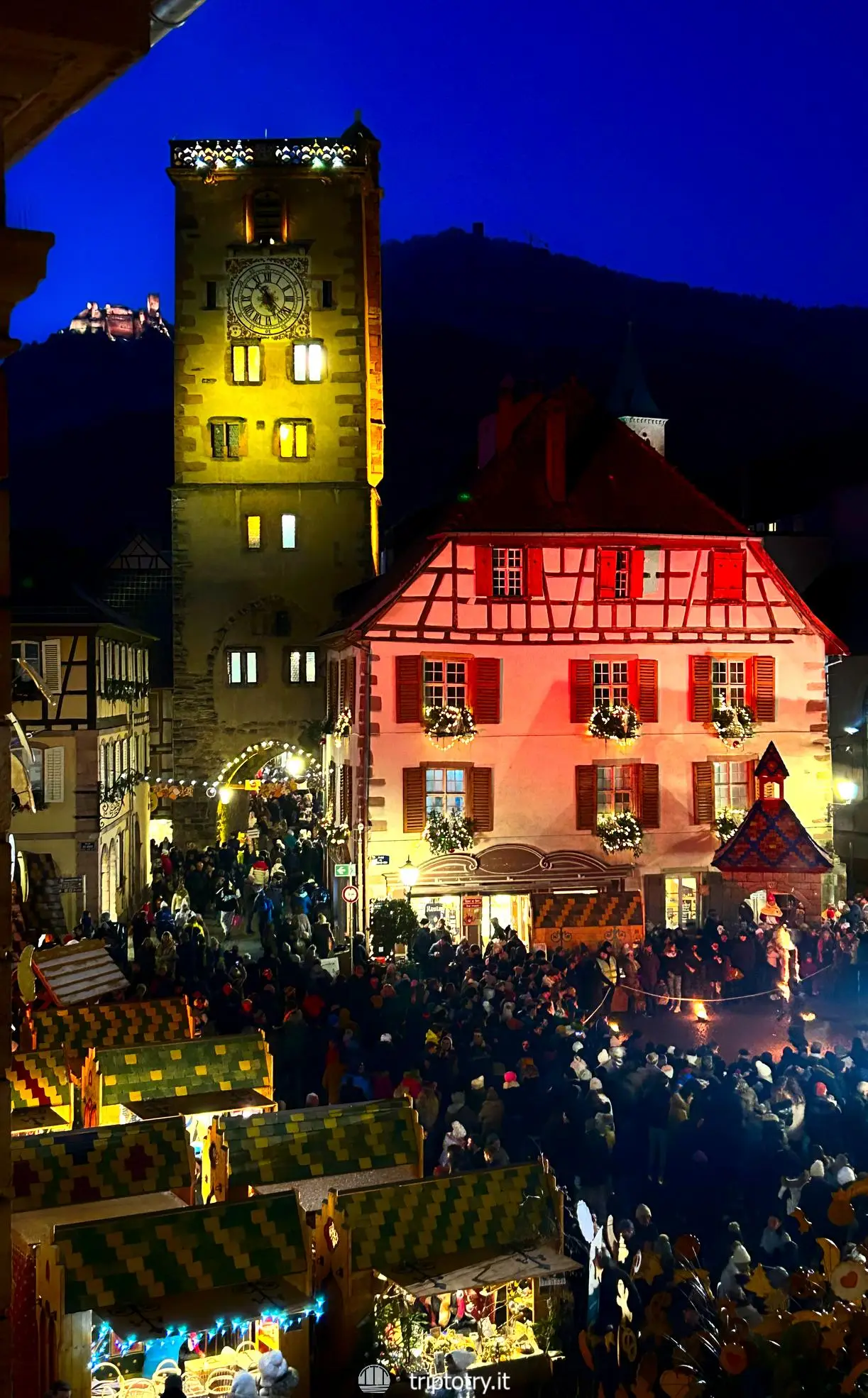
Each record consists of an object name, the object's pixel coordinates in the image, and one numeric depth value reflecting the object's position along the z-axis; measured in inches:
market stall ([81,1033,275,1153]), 572.1
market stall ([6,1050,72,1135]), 613.9
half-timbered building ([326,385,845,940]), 1261.1
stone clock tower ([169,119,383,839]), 1785.2
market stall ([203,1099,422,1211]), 502.0
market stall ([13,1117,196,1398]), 481.1
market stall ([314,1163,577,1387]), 440.5
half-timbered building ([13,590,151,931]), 1259.8
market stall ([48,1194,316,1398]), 410.0
